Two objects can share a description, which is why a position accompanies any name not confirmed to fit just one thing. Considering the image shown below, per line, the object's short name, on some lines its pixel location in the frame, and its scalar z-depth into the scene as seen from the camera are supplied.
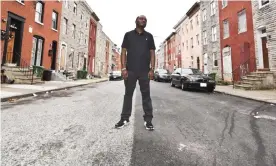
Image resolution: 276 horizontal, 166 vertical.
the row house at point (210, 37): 19.90
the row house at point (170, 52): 44.15
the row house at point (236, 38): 14.29
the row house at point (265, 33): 11.91
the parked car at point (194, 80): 10.68
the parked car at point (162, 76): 22.83
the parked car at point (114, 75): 27.50
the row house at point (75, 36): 20.20
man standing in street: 3.35
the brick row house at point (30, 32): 12.12
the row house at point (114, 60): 66.62
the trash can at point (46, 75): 15.97
